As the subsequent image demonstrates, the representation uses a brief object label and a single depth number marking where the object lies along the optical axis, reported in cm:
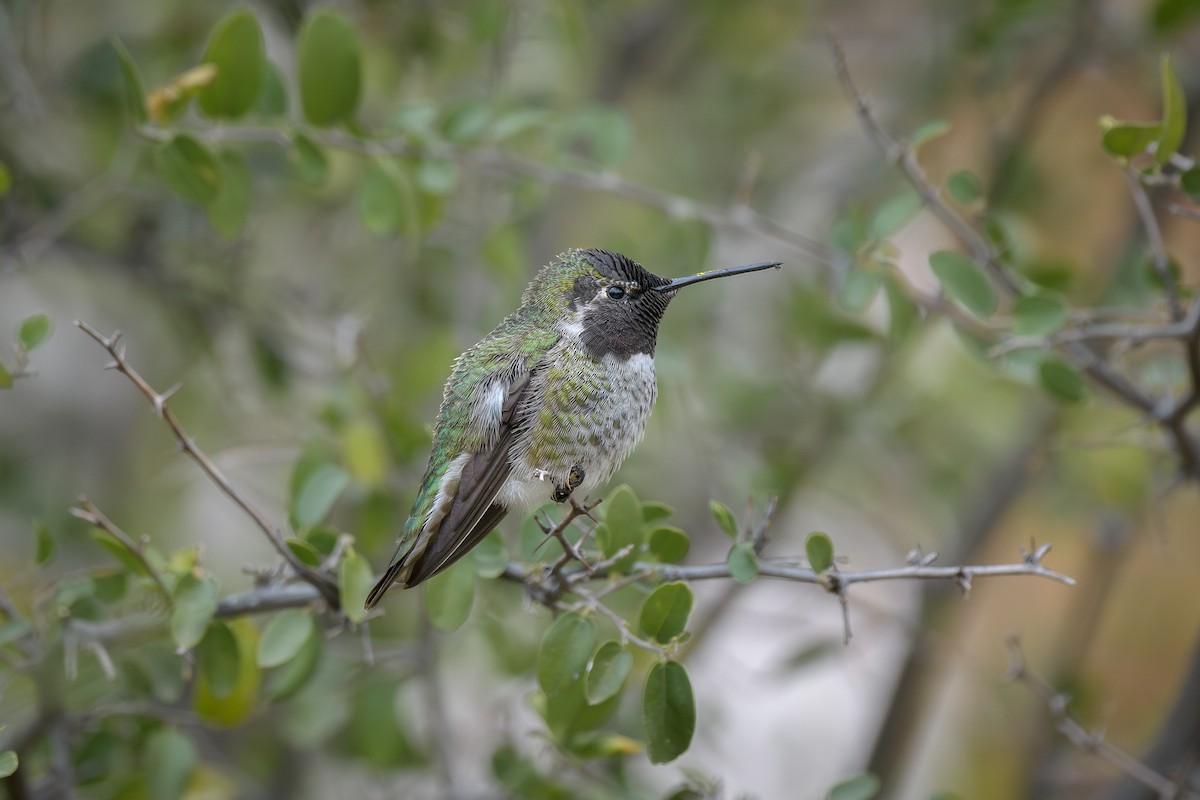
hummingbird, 436
